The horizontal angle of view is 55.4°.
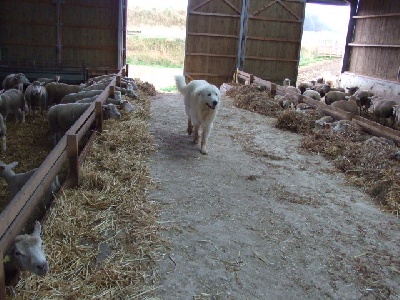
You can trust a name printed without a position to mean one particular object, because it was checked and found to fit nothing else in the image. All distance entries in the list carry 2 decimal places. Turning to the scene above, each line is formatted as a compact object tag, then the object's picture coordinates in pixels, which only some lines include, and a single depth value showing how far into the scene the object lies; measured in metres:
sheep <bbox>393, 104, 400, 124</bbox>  10.24
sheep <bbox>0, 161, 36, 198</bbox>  4.57
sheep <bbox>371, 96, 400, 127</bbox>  10.79
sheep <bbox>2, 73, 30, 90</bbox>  11.53
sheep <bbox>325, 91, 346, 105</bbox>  12.92
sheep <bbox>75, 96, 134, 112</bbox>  8.70
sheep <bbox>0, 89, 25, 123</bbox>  8.38
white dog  6.66
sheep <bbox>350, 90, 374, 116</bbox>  12.39
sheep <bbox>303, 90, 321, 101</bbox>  13.22
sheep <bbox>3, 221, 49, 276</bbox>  2.96
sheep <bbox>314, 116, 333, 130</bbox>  9.07
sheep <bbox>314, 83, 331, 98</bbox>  15.01
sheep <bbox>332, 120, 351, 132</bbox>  8.56
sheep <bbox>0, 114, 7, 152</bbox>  6.80
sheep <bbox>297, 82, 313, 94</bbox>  15.34
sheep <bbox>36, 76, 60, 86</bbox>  11.40
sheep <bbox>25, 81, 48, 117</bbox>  9.25
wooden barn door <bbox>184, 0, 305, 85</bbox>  17.50
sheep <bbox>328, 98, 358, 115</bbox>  11.18
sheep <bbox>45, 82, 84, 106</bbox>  9.81
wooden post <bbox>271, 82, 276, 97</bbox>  13.23
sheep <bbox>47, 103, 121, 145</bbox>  7.00
